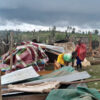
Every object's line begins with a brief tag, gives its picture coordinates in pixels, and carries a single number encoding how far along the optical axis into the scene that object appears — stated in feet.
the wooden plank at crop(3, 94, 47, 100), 11.04
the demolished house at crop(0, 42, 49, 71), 24.41
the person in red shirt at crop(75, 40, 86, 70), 30.45
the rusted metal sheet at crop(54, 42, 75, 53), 46.59
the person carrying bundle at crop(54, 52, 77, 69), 26.17
